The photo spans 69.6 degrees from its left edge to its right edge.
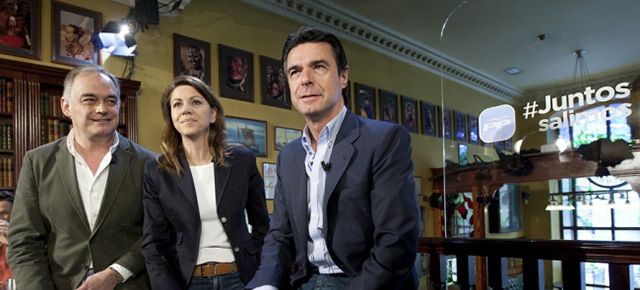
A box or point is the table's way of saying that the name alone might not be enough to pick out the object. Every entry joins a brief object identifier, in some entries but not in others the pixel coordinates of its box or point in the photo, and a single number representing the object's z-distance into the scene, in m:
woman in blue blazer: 1.83
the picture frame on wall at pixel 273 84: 5.79
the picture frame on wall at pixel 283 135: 5.85
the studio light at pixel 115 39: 4.12
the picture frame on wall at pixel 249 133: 5.30
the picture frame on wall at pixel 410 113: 8.08
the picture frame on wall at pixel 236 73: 5.33
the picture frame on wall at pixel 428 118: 8.44
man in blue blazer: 1.31
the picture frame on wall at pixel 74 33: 4.12
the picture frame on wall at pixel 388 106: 7.64
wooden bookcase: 3.75
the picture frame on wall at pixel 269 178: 5.61
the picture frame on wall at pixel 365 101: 7.12
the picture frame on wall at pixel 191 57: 4.93
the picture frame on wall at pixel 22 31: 3.86
